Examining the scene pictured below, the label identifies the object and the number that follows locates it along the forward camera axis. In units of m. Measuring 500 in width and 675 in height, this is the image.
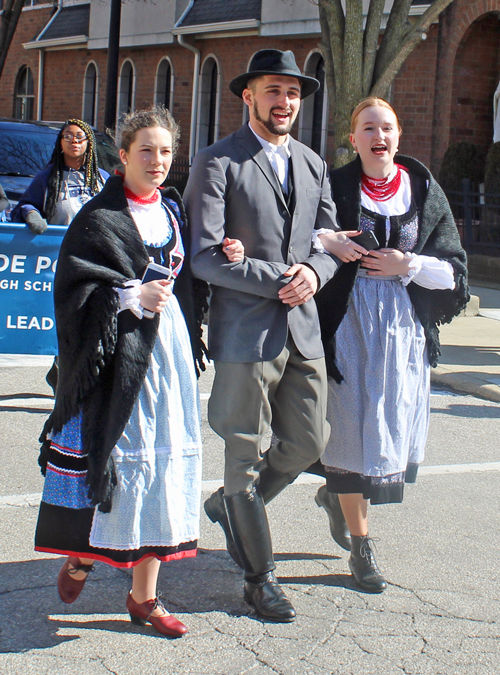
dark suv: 9.47
